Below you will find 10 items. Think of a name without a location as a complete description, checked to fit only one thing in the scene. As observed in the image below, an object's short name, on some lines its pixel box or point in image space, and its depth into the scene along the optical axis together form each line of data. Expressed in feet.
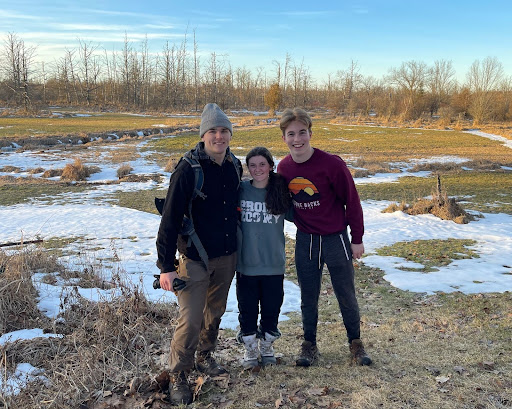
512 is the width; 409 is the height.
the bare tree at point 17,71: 196.68
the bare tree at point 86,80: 245.04
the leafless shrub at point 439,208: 34.22
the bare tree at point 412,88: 205.98
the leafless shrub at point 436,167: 64.29
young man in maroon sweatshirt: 11.54
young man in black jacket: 9.95
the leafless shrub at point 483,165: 64.75
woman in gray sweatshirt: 11.43
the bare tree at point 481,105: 174.91
